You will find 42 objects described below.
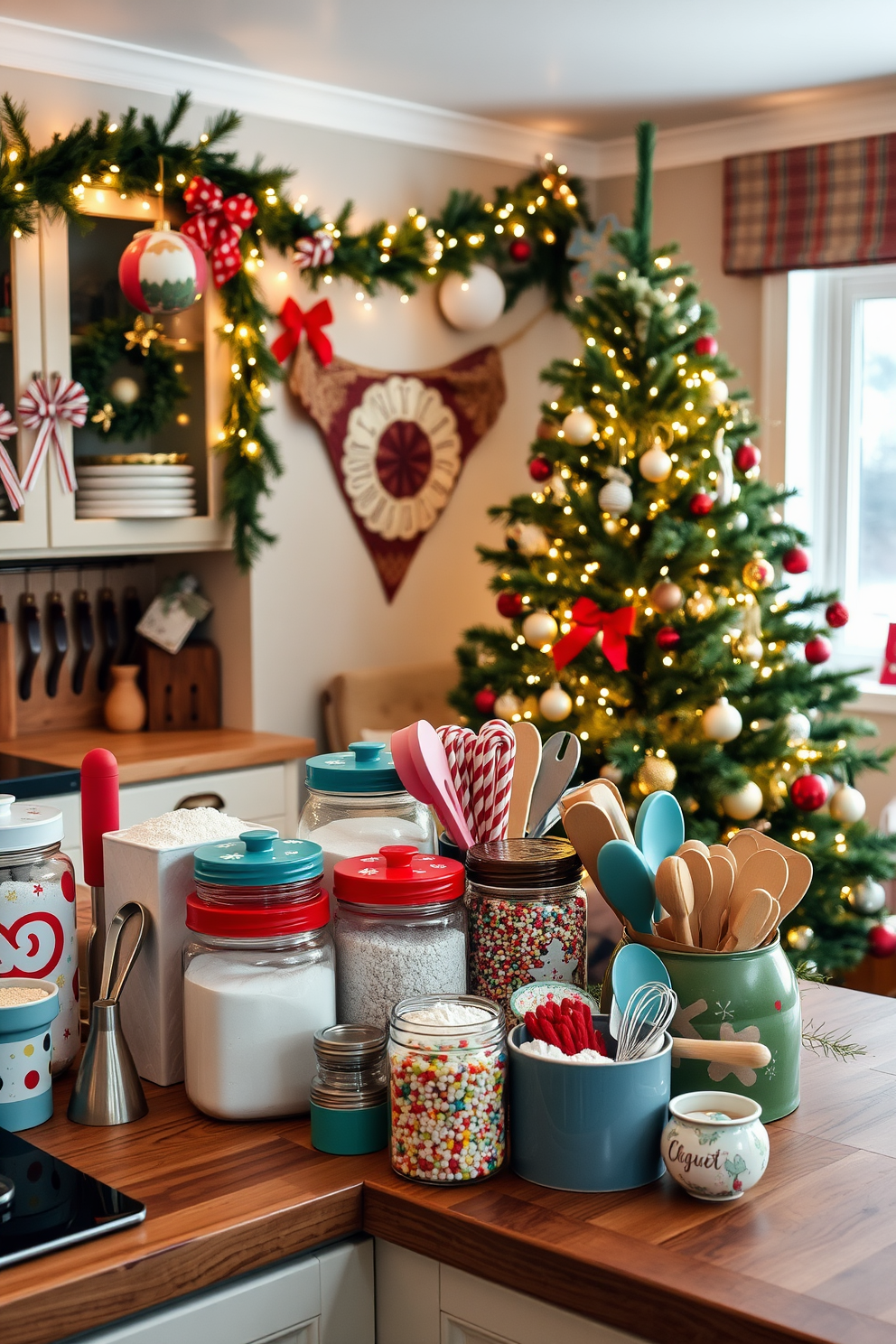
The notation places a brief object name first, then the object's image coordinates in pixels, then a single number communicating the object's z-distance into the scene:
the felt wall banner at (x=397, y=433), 3.97
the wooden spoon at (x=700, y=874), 1.20
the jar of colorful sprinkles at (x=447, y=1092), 1.08
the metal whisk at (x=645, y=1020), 1.13
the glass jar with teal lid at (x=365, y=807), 1.40
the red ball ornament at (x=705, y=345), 3.22
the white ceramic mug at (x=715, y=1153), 1.06
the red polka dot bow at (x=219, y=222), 3.43
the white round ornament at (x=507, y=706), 3.35
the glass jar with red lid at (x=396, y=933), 1.21
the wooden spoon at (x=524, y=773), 1.40
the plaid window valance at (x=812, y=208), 3.91
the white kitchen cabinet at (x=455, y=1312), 1.01
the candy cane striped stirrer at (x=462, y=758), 1.35
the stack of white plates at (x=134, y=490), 3.42
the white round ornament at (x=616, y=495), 3.16
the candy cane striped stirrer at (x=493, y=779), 1.33
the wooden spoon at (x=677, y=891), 1.17
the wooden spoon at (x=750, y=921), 1.17
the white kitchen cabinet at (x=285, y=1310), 1.01
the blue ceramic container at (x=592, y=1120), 1.08
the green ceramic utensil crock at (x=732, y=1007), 1.18
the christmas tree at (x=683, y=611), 3.13
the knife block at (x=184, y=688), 3.82
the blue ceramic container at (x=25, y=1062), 1.19
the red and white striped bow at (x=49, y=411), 3.25
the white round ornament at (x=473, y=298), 4.18
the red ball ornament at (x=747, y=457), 3.26
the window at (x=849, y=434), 4.22
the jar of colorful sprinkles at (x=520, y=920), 1.25
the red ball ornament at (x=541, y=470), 3.42
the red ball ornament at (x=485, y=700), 3.42
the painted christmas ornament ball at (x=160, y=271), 3.13
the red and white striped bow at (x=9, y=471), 3.20
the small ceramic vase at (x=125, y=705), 3.76
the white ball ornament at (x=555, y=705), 3.20
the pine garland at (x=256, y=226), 3.19
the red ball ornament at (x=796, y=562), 3.30
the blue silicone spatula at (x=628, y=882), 1.21
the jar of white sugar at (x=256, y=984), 1.20
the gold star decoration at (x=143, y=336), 3.44
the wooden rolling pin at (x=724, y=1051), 1.15
